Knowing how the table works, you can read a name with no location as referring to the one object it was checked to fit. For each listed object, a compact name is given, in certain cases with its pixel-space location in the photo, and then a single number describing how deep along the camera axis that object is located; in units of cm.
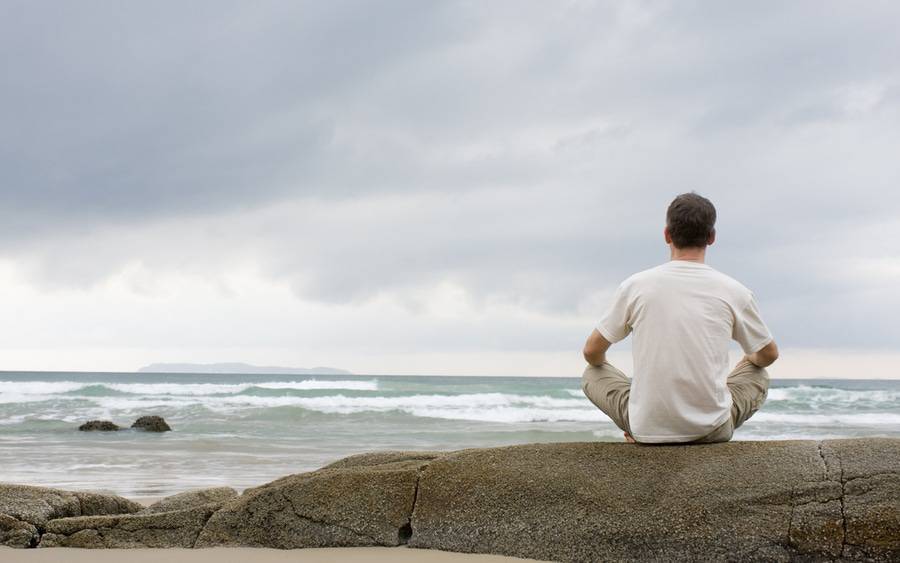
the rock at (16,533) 439
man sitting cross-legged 370
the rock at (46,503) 456
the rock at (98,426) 1830
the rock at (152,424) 1870
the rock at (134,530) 430
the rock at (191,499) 518
